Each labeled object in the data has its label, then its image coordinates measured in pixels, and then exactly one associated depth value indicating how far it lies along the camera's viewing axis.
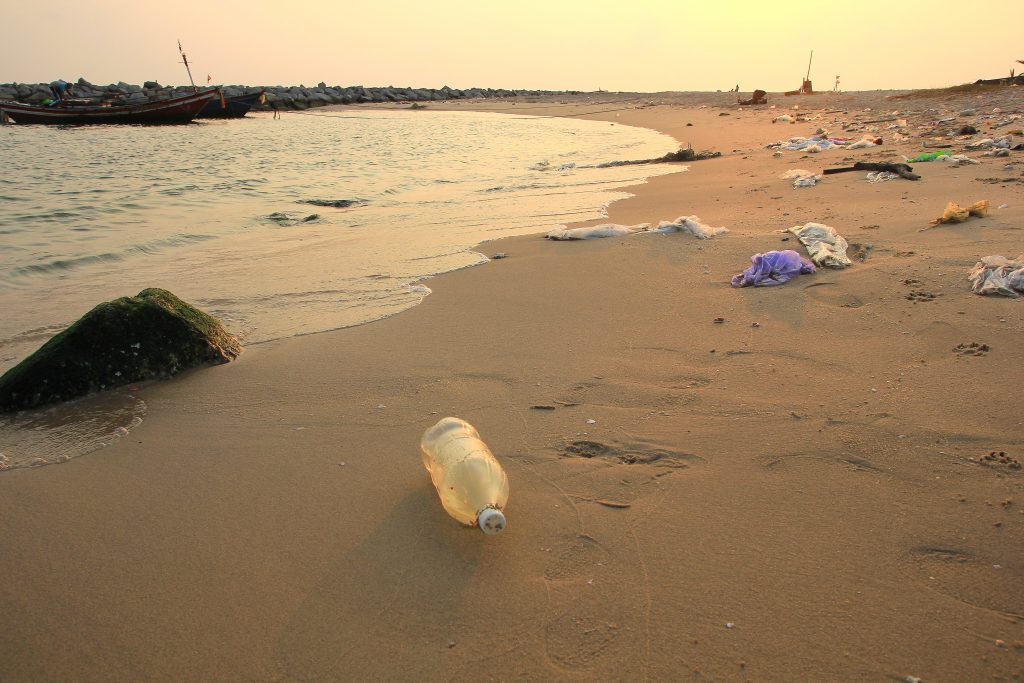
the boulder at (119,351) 2.77
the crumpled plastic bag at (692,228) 4.86
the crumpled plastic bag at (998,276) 3.07
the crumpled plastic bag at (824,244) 3.87
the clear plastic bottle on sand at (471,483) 1.69
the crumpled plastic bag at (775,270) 3.71
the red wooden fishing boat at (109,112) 27.77
